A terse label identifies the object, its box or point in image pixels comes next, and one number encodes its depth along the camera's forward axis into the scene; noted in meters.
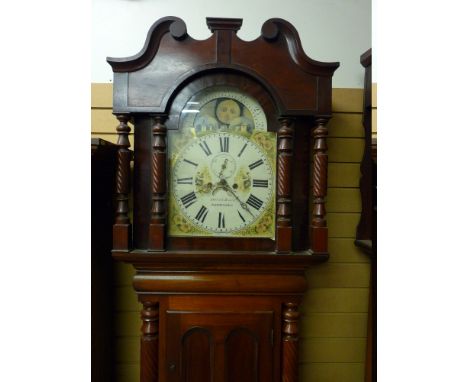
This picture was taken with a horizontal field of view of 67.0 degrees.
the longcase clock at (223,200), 0.77
